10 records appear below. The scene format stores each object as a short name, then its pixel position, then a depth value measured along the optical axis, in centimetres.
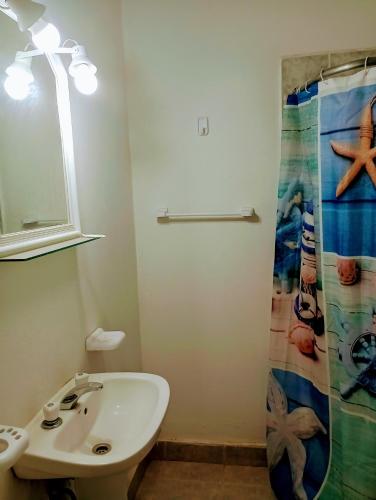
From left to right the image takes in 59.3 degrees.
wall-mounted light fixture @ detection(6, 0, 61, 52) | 80
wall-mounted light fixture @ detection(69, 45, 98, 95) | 102
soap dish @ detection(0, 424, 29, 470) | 67
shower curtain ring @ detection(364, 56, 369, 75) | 115
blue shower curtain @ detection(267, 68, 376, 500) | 122
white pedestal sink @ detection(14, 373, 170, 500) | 83
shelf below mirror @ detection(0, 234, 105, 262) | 80
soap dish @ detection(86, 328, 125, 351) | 126
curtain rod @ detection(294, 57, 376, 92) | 115
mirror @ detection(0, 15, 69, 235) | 84
